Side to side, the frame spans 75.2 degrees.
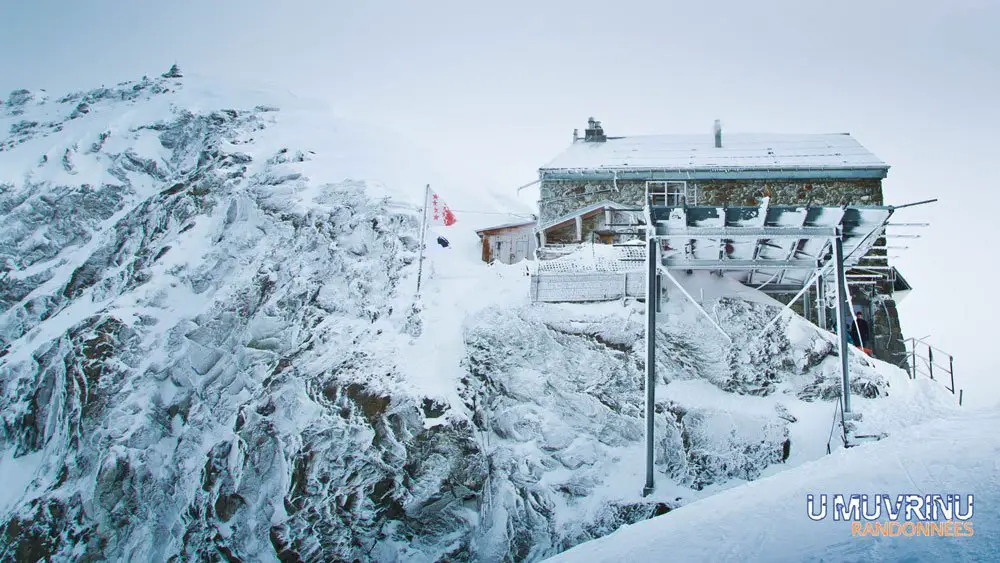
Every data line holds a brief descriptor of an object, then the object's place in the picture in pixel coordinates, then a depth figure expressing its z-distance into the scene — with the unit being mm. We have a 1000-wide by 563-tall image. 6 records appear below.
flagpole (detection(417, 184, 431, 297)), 25922
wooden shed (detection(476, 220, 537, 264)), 33656
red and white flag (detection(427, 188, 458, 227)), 27594
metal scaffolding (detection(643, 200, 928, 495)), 17141
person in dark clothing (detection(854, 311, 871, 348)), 29228
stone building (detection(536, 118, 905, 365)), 29942
